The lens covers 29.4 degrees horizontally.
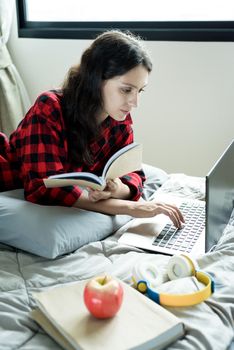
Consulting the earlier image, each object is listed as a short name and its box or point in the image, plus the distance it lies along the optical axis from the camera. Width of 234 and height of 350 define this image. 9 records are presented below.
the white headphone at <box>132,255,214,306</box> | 0.89
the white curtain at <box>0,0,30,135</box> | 2.63
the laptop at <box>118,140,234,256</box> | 1.13
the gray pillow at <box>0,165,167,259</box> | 1.13
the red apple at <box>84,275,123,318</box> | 0.80
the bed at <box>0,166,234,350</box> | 0.81
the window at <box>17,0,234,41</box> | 2.22
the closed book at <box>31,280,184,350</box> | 0.76
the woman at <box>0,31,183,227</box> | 1.34
